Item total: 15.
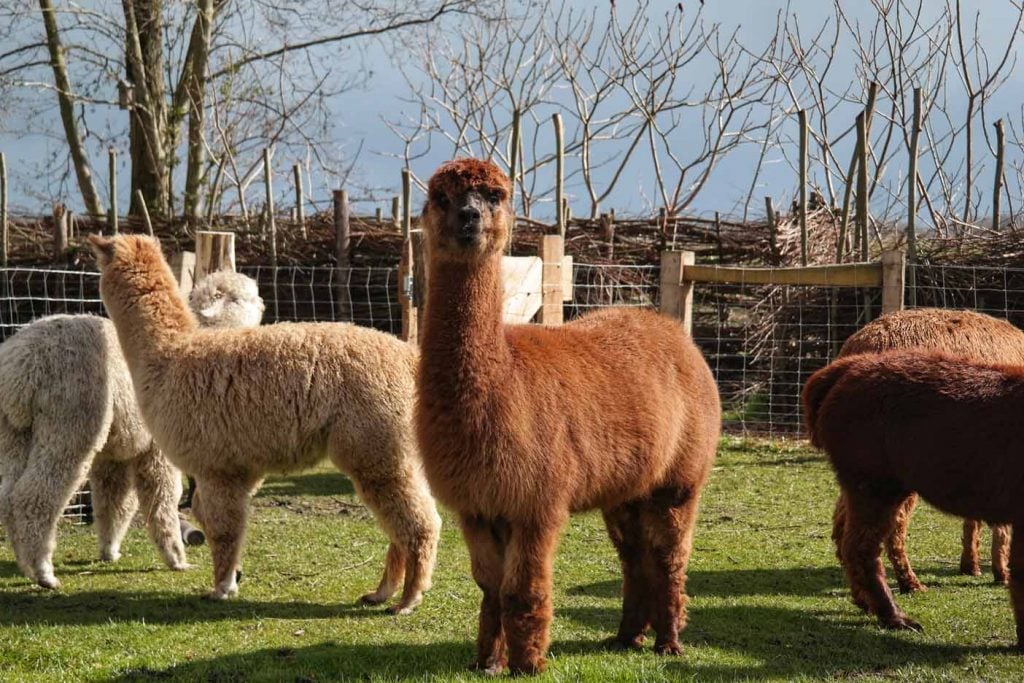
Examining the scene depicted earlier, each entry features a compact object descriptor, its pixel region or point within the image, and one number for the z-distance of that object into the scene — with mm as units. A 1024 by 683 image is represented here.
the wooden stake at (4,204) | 13016
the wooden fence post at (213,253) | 9852
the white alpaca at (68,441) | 6957
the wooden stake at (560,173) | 12442
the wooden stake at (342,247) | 13750
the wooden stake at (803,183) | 12803
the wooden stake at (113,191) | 14560
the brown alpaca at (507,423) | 4527
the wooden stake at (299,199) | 14639
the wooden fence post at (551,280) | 10602
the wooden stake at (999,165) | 13773
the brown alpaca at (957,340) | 6988
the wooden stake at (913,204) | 11961
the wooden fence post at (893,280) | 10695
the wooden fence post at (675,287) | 11477
